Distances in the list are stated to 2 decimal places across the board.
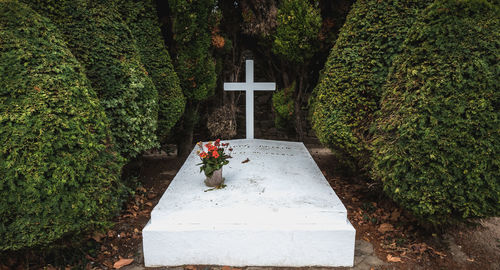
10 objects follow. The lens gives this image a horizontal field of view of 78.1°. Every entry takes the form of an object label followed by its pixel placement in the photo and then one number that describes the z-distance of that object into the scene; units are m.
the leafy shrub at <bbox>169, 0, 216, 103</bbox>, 5.01
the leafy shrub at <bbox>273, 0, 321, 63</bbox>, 5.40
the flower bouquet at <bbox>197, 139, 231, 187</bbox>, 3.46
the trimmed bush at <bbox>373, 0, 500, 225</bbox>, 2.67
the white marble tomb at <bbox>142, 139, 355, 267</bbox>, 2.86
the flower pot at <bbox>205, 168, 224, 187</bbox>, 3.56
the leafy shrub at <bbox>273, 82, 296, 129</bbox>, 6.27
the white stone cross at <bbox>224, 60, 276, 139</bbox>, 5.56
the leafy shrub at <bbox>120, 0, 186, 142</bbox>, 4.69
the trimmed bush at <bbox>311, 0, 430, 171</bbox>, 3.86
